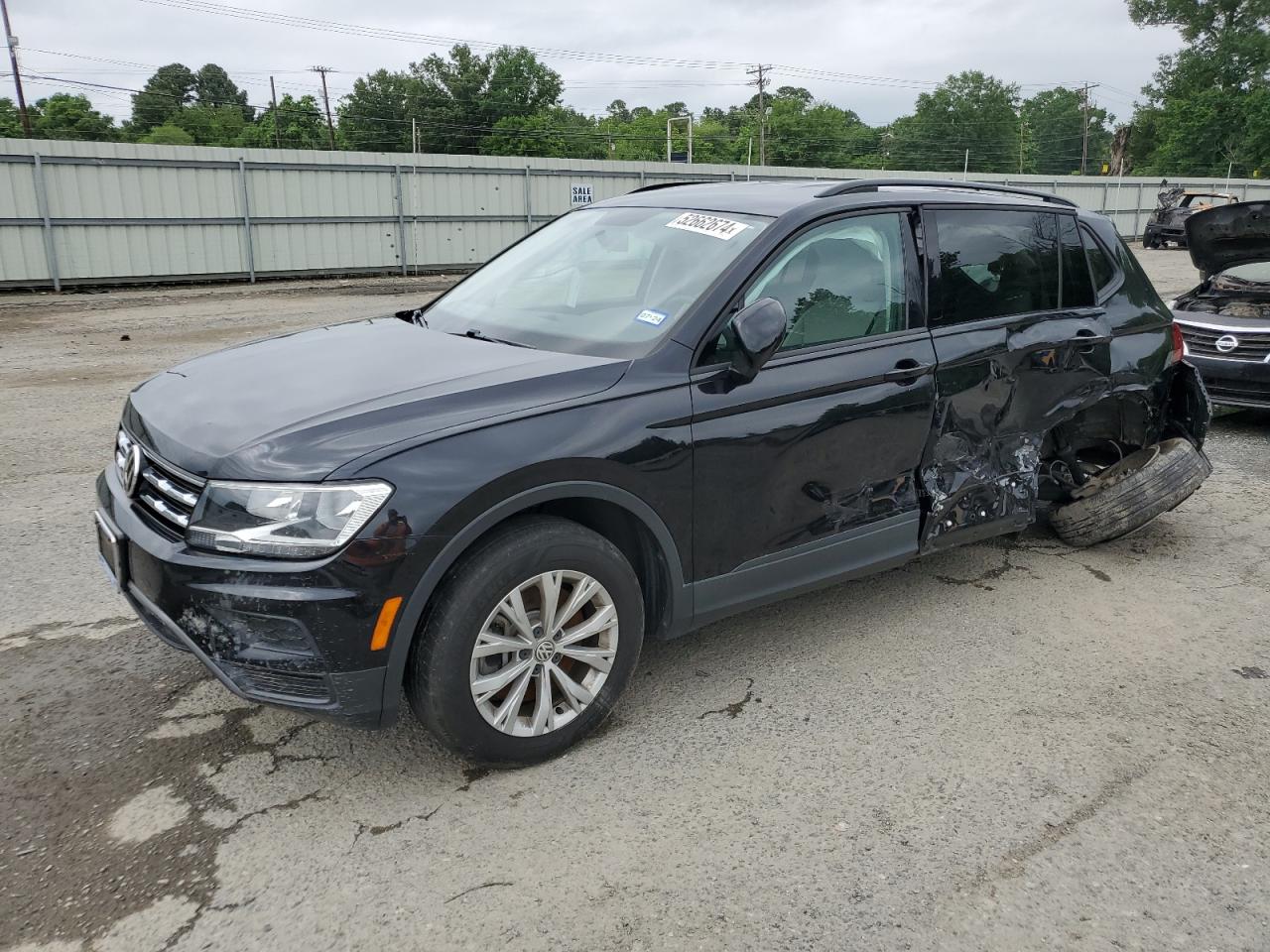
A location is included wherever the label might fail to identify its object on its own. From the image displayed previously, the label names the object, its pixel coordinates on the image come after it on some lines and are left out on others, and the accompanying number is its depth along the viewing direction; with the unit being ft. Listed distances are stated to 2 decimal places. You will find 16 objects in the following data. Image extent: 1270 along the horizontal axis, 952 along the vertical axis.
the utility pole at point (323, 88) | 242.99
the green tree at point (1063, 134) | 346.95
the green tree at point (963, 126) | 315.78
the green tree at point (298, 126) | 248.32
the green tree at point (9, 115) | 200.21
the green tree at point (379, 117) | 256.32
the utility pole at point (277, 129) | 239.91
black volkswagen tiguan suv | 8.92
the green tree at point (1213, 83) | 230.07
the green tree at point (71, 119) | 214.48
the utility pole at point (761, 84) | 249.96
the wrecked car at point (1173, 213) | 96.99
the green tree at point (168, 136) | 229.25
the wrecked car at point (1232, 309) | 24.06
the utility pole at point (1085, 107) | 273.97
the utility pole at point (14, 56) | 136.36
